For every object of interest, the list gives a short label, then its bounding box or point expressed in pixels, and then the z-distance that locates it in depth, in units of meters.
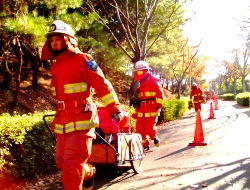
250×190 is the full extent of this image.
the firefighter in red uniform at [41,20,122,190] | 3.70
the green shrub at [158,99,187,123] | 15.99
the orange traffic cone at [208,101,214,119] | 16.35
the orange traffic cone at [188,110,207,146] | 8.30
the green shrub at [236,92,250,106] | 29.23
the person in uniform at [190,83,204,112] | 18.34
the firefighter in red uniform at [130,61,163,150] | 7.73
